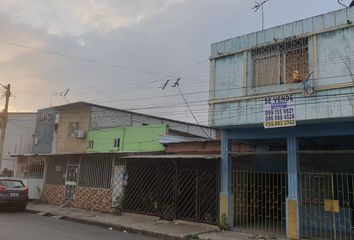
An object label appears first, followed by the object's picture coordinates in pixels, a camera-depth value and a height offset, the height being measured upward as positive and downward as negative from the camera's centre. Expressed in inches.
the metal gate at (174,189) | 596.4 +3.0
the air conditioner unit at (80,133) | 868.6 +113.0
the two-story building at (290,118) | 448.8 +89.6
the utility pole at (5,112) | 912.9 +165.6
